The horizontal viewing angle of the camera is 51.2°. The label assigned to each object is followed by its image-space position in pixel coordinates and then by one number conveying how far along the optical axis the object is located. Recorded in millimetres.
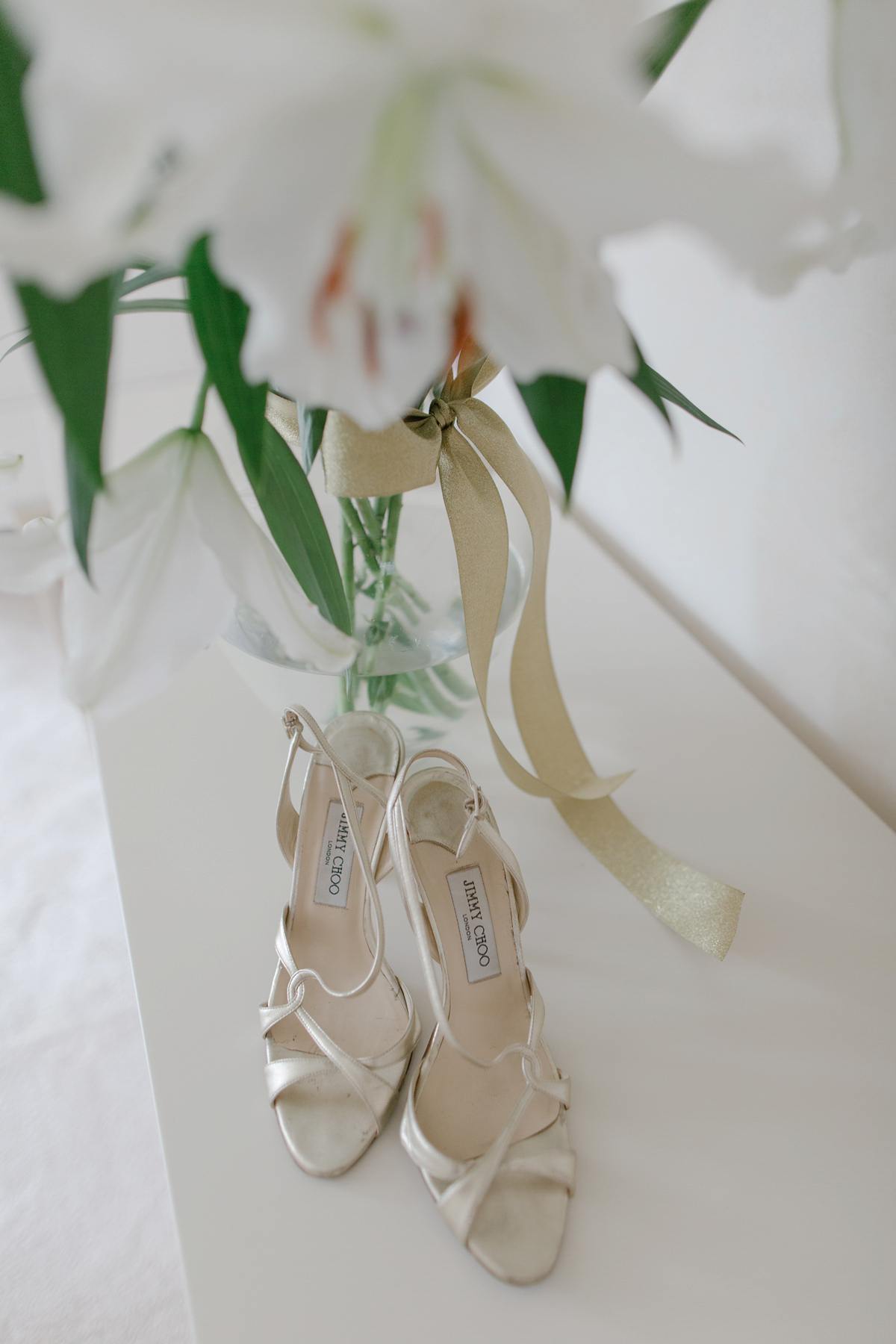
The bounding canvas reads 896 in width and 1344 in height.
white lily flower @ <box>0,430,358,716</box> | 347
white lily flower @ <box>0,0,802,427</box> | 210
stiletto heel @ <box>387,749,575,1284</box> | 474
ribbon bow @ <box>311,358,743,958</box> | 484
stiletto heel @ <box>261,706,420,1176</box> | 519
